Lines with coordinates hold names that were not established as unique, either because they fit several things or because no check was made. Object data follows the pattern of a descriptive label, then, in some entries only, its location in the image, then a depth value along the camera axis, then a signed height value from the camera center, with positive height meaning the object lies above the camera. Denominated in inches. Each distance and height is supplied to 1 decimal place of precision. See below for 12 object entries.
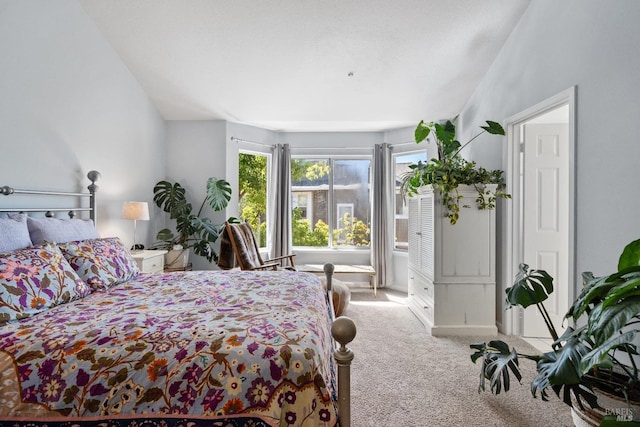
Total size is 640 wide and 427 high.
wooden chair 134.3 -16.0
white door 119.5 +3.0
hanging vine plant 118.4 +13.5
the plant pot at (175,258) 152.2 -22.2
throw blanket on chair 144.3 -19.1
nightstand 118.2 -18.7
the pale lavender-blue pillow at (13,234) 72.8 -5.4
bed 40.7 -20.0
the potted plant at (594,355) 41.5 -23.1
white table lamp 131.6 +0.1
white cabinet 122.6 -22.3
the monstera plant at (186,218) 159.9 -3.4
